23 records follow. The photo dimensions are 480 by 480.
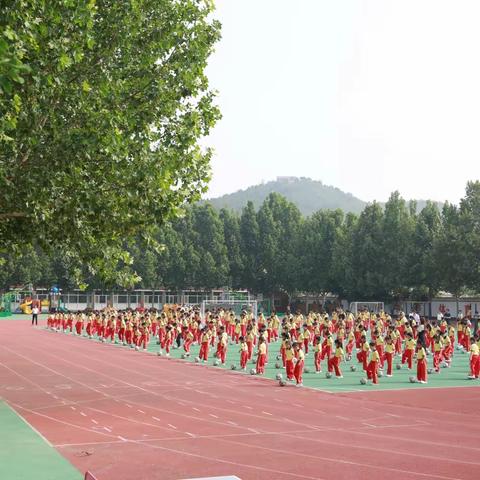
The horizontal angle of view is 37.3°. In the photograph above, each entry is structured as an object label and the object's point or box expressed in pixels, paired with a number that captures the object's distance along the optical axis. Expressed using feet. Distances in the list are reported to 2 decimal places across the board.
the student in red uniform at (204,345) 99.25
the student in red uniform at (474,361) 82.43
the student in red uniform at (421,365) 78.28
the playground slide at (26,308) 263.29
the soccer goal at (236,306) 202.74
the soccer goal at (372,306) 204.91
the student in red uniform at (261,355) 83.87
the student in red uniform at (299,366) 75.10
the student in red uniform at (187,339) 107.55
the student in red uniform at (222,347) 97.20
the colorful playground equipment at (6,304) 245.94
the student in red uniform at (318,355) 87.71
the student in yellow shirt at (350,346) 103.96
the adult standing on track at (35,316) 190.82
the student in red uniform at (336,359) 81.87
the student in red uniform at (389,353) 85.05
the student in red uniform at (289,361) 77.41
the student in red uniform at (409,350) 90.94
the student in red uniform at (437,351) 89.40
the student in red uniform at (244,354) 89.66
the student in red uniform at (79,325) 158.01
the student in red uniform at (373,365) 77.25
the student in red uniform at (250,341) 97.45
